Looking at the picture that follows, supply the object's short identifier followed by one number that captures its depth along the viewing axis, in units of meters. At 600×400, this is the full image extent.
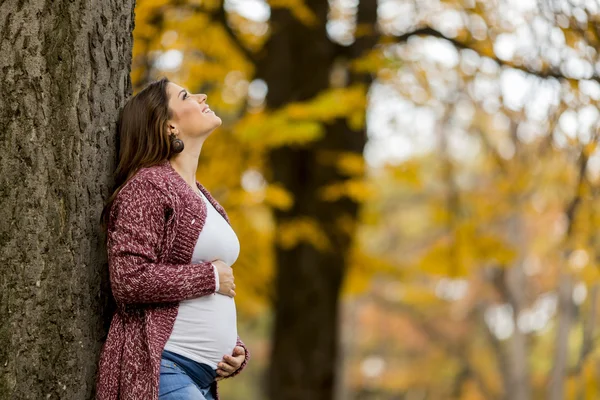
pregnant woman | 4.86
